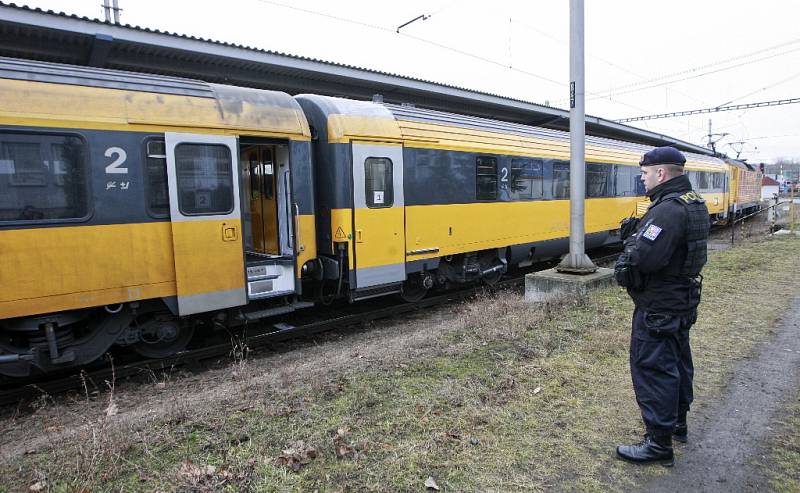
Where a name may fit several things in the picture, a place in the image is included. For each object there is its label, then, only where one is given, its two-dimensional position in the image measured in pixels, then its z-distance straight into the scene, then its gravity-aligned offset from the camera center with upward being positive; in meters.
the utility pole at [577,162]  8.22 +0.61
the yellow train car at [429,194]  7.18 +0.14
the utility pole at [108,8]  14.80 +6.13
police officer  3.00 -0.59
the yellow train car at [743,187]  25.52 +0.37
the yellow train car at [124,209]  4.72 +0.03
